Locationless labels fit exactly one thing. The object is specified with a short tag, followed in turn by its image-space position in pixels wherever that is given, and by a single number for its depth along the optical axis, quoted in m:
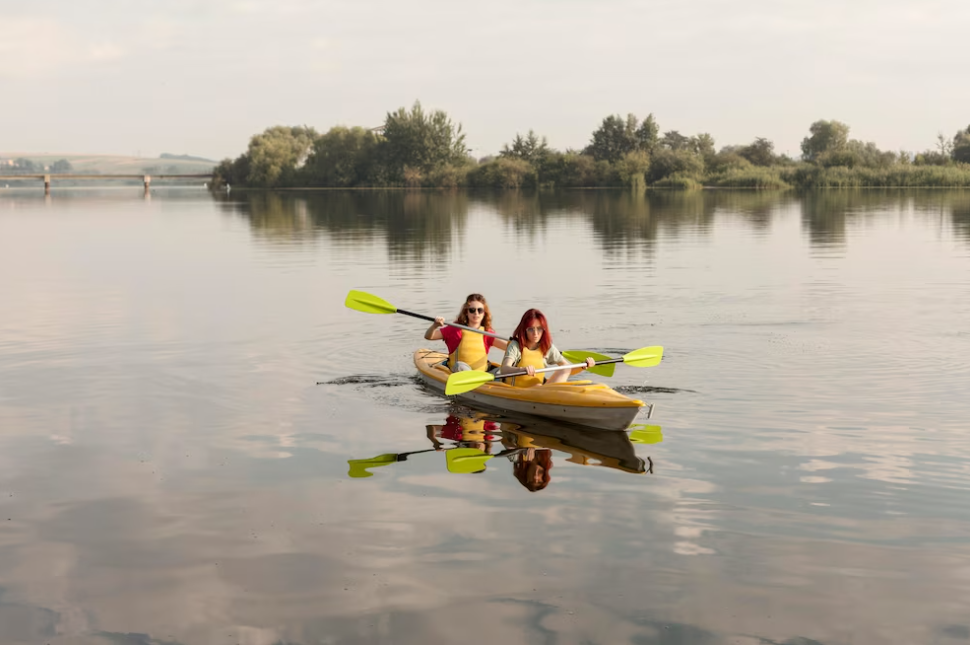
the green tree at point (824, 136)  151.12
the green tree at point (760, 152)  110.94
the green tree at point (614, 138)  113.75
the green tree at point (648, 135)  113.99
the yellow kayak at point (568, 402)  10.91
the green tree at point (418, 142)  115.75
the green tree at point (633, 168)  101.46
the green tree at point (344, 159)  121.25
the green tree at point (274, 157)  126.00
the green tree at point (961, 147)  104.19
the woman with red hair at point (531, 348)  12.12
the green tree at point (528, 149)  116.30
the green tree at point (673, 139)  147.62
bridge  131.11
